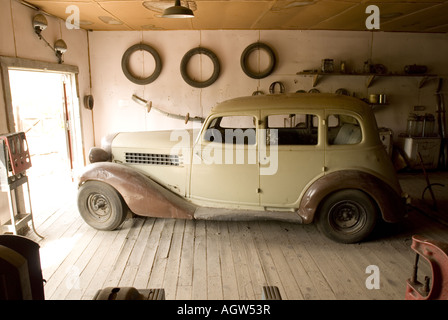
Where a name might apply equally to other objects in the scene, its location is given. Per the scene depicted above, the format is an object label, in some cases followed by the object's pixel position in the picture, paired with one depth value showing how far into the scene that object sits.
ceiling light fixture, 3.51
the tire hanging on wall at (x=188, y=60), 6.71
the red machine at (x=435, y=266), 1.81
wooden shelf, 6.71
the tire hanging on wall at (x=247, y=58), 6.71
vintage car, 3.65
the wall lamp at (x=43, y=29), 4.59
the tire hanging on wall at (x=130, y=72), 6.67
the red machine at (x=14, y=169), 3.49
